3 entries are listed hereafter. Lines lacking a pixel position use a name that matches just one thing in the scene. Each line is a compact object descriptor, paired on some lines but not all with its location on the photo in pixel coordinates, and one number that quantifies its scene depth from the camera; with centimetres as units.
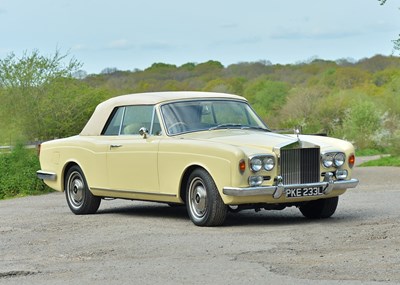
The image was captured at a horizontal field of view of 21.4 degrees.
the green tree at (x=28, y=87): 5872
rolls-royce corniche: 1259
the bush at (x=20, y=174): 2334
